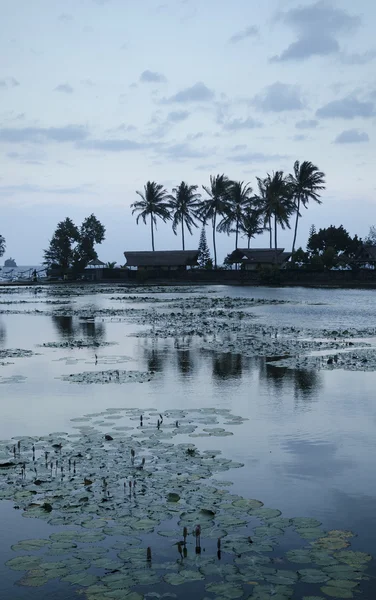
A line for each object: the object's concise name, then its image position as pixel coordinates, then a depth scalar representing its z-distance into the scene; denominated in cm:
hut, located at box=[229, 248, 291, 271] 9162
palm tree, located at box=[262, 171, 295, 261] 8488
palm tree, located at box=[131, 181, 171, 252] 9619
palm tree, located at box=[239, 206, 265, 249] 9574
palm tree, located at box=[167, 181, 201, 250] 9756
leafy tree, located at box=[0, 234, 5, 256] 12888
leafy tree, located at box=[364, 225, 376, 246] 13885
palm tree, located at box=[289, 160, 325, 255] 8594
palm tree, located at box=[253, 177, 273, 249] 8650
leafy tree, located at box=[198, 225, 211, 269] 10975
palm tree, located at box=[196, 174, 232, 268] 9331
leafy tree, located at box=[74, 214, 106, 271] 9400
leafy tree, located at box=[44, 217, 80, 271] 9266
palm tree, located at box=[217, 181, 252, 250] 9469
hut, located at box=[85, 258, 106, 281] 9269
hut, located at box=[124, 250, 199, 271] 9469
